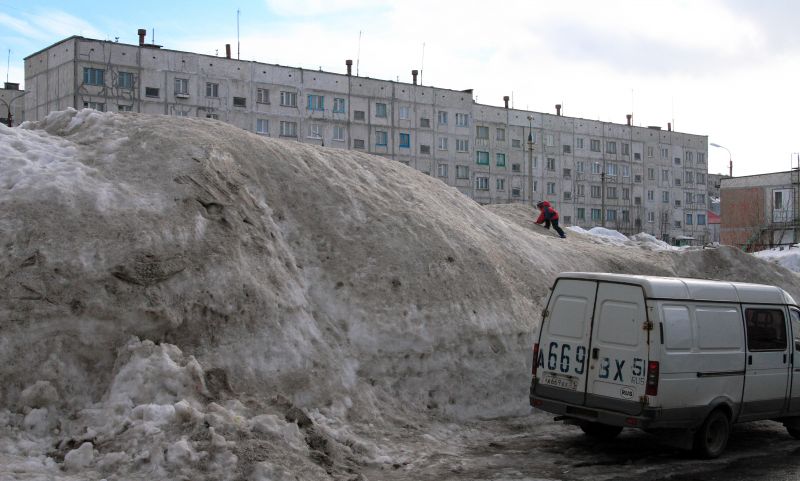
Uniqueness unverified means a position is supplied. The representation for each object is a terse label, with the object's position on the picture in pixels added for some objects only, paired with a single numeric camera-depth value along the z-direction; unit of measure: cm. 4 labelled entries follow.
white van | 1010
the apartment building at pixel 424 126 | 5372
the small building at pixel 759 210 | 5772
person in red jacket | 2423
